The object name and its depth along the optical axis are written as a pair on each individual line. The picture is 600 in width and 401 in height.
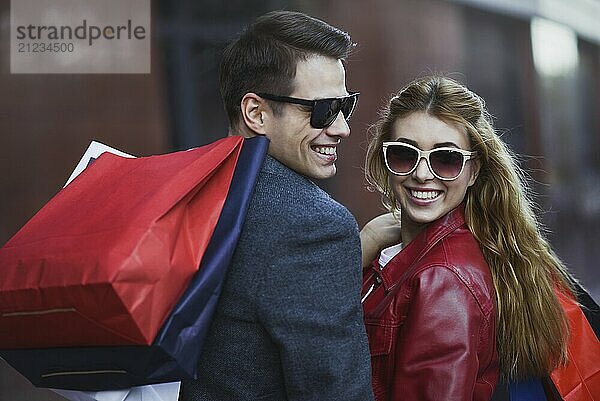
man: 2.70
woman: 2.87
